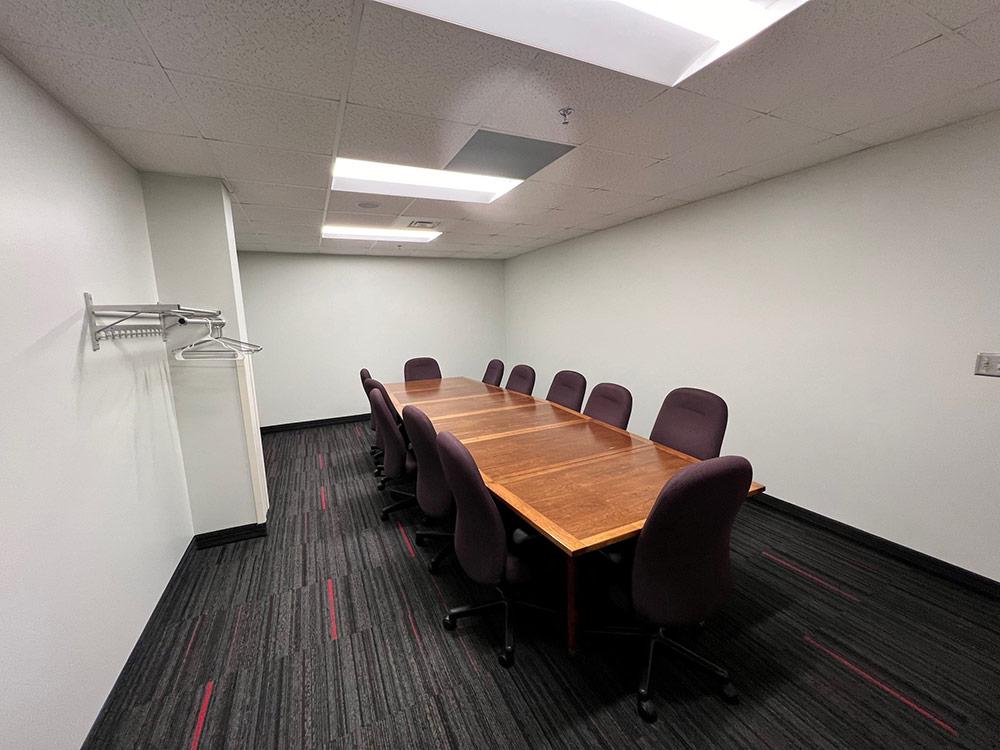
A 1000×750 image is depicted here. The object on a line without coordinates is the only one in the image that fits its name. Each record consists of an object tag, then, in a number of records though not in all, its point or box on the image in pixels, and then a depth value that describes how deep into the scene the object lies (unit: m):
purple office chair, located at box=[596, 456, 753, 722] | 1.22
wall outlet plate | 1.94
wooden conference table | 1.48
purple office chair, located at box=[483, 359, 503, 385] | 4.79
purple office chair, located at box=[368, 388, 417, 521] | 2.73
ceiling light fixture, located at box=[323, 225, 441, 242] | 4.00
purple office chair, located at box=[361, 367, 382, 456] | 3.42
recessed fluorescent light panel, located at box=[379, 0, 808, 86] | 1.22
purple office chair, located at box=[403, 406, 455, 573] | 1.99
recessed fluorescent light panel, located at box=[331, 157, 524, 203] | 2.63
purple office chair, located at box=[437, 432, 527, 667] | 1.53
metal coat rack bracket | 1.66
